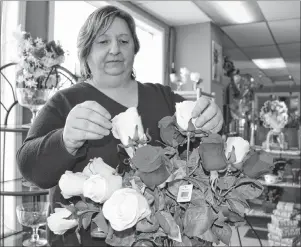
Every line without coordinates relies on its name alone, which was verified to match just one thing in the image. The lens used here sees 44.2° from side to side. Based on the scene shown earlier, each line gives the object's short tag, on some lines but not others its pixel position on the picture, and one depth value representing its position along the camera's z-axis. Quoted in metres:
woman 0.63
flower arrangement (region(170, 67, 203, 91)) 3.87
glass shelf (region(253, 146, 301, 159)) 3.91
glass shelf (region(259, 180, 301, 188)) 3.65
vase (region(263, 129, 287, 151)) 4.01
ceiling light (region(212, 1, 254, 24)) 4.09
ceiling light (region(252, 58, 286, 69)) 7.39
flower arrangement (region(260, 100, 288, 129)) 3.93
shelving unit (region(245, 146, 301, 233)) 3.76
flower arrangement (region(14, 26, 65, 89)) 1.83
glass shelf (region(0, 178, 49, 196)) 1.75
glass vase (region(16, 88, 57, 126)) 1.82
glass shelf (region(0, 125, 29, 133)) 1.77
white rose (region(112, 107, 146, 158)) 0.59
